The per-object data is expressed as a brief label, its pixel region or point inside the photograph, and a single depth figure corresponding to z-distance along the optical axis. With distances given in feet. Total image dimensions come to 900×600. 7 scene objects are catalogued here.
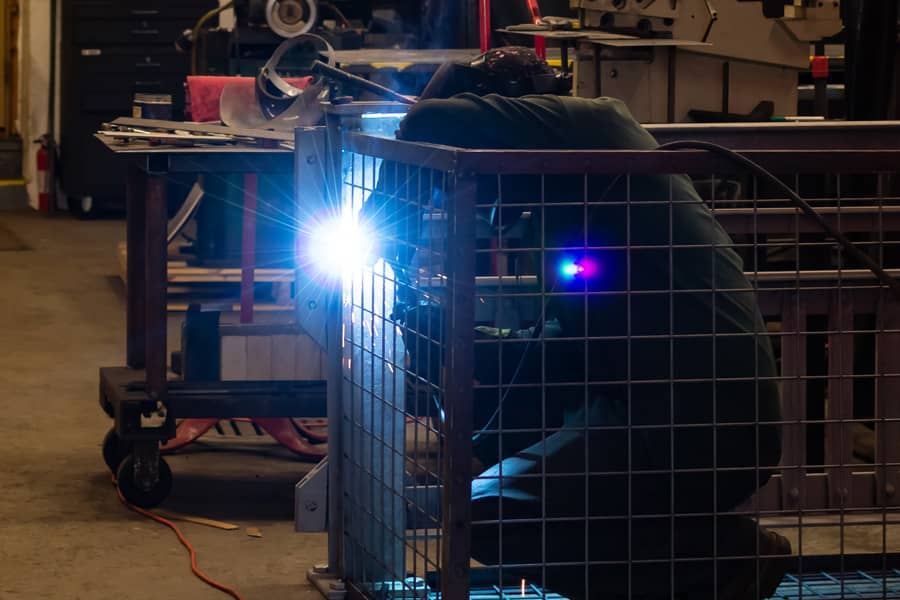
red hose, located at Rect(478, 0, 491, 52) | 26.96
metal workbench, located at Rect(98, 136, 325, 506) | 22.35
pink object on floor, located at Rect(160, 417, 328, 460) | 26.02
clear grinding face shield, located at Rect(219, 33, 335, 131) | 24.32
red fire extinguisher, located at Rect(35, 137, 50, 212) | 64.03
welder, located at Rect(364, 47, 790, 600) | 14.40
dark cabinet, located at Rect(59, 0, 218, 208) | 58.95
